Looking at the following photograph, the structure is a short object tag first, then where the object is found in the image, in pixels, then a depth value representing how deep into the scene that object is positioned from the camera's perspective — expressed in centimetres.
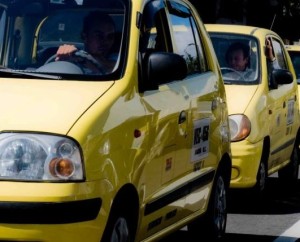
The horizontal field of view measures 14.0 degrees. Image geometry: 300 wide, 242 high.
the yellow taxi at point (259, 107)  1076
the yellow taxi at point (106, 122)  563
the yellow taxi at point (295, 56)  1853
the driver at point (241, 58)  1169
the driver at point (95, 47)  662
